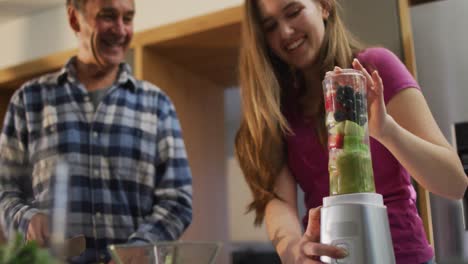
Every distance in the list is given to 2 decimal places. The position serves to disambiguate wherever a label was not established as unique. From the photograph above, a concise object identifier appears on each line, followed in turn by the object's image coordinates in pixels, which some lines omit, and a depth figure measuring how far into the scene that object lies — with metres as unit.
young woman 0.64
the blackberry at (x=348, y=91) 0.54
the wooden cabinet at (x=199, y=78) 1.41
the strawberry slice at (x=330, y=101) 0.55
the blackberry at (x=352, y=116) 0.54
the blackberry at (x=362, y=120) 0.54
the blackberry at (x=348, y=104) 0.54
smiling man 0.97
